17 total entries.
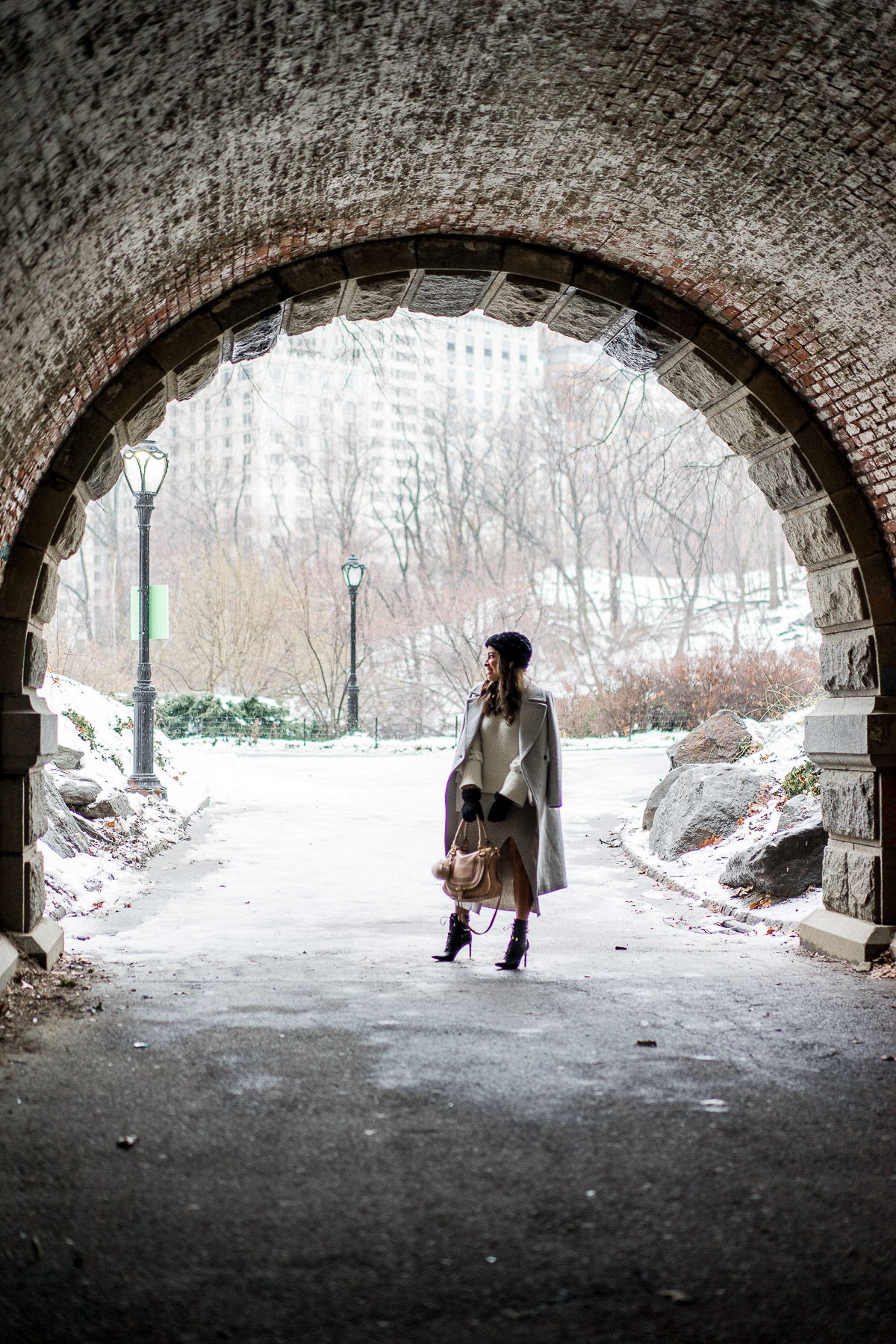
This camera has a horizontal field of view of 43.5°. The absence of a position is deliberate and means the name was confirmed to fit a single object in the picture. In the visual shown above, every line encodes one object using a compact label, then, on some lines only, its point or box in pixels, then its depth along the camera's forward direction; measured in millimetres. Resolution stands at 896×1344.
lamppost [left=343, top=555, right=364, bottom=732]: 26219
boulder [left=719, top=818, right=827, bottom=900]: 8320
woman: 6301
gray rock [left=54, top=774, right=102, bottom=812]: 10688
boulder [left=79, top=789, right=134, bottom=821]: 10859
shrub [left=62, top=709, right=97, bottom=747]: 13000
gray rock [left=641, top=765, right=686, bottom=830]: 12250
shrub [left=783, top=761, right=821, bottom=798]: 9788
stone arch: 6035
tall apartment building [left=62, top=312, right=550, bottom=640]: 43438
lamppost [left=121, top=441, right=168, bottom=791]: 13469
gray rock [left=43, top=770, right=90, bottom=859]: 9114
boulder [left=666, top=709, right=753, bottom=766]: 13414
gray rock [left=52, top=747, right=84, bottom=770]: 11531
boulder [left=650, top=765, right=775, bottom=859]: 10539
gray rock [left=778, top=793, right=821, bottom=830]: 8844
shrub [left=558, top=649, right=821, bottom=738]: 25297
